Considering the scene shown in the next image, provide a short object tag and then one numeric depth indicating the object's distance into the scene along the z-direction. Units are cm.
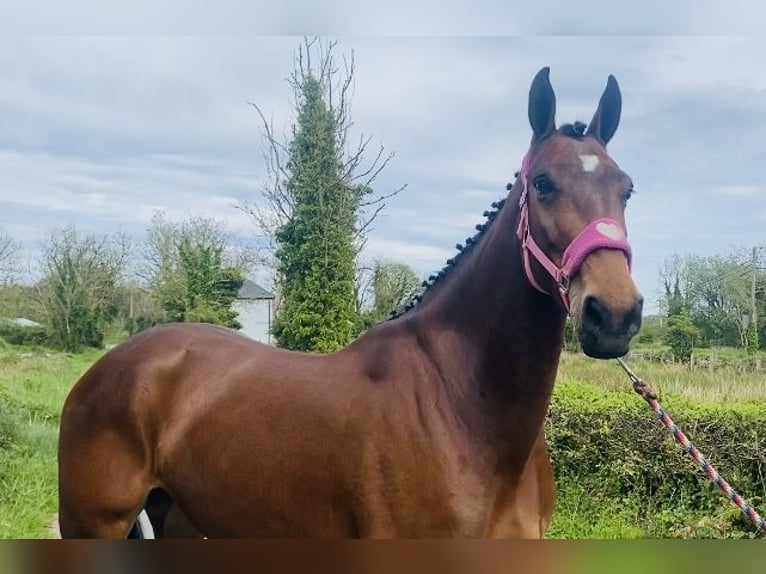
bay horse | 128
